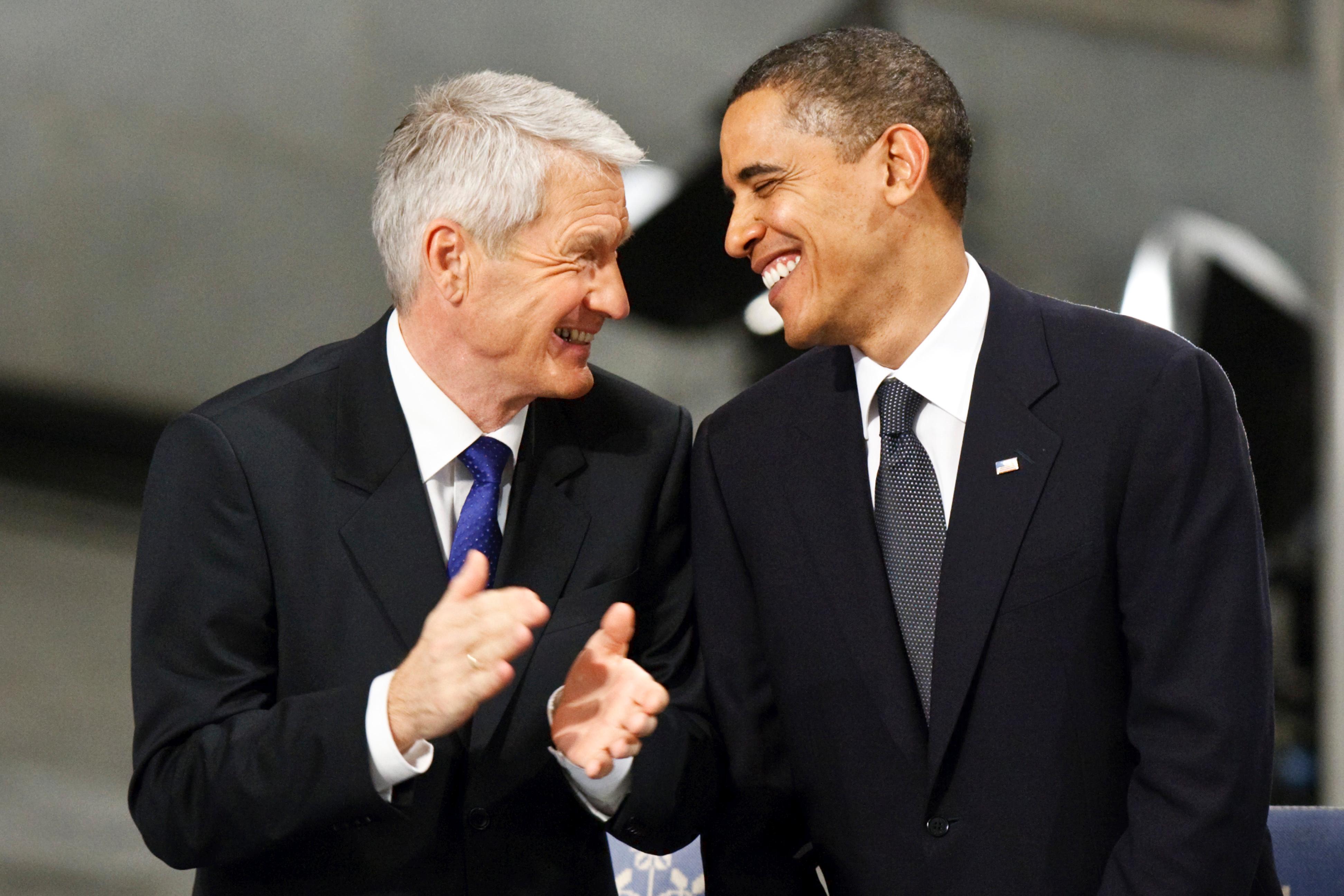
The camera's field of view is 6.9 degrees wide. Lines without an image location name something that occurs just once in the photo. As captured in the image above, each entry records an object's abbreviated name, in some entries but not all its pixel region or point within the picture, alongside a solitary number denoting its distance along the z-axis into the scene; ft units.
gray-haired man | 30.17
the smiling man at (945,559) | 30.31
